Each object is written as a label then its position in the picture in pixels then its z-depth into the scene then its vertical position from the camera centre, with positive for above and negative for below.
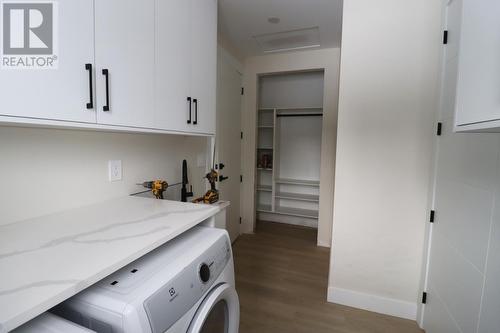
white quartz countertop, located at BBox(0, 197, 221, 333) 0.54 -0.33
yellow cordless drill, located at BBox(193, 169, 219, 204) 1.65 -0.31
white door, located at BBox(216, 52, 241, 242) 2.57 +0.19
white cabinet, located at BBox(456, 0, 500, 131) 0.57 +0.24
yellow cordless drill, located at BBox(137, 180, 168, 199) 1.48 -0.23
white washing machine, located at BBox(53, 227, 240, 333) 0.63 -0.44
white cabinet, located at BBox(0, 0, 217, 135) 0.74 +0.35
